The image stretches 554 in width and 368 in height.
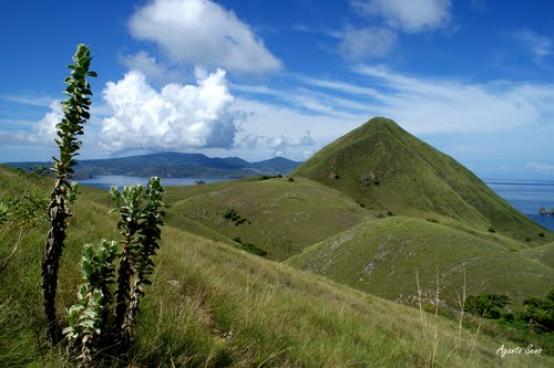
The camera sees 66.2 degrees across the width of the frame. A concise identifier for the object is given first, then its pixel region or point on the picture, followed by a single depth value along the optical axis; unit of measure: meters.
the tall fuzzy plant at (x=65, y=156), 2.64
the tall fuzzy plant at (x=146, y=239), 2.94
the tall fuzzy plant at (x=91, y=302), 2.61
